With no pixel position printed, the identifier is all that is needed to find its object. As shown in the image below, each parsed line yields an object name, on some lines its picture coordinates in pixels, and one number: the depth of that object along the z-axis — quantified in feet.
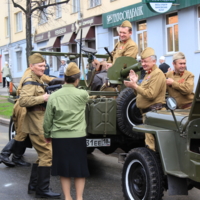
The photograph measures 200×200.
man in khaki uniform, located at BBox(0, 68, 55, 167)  24.66
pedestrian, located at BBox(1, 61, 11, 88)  99.46
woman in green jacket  16.44
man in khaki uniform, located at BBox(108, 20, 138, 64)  25.09
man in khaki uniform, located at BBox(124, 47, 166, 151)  18.94
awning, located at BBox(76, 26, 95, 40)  84.43
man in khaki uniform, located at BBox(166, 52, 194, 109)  21.42
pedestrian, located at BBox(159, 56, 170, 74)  49.73
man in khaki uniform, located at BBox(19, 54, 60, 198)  19.19
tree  59.11
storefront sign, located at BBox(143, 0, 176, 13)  57.31
